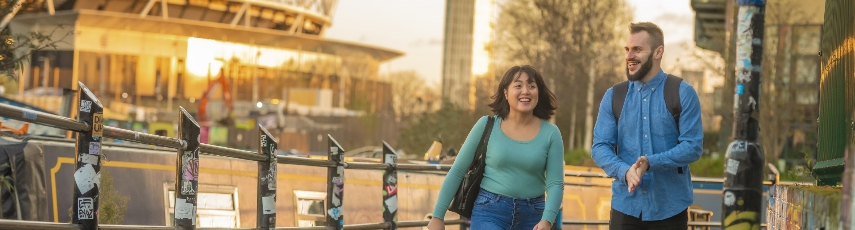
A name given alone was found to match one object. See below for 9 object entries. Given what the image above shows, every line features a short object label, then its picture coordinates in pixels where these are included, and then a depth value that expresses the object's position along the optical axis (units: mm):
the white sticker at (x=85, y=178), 6121
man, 6410
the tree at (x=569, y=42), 52500
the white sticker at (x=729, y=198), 6274
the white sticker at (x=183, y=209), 7352
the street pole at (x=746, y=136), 6242
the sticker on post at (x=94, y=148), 6094
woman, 6680
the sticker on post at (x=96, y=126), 6047
